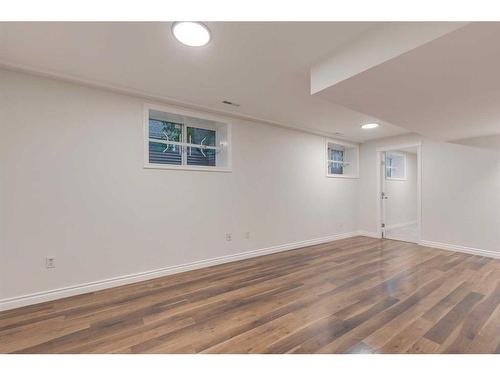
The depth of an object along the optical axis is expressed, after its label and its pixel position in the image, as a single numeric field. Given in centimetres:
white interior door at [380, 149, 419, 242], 542
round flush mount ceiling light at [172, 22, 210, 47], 165
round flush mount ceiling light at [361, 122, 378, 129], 417
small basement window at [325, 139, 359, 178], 548
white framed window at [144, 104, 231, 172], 312
